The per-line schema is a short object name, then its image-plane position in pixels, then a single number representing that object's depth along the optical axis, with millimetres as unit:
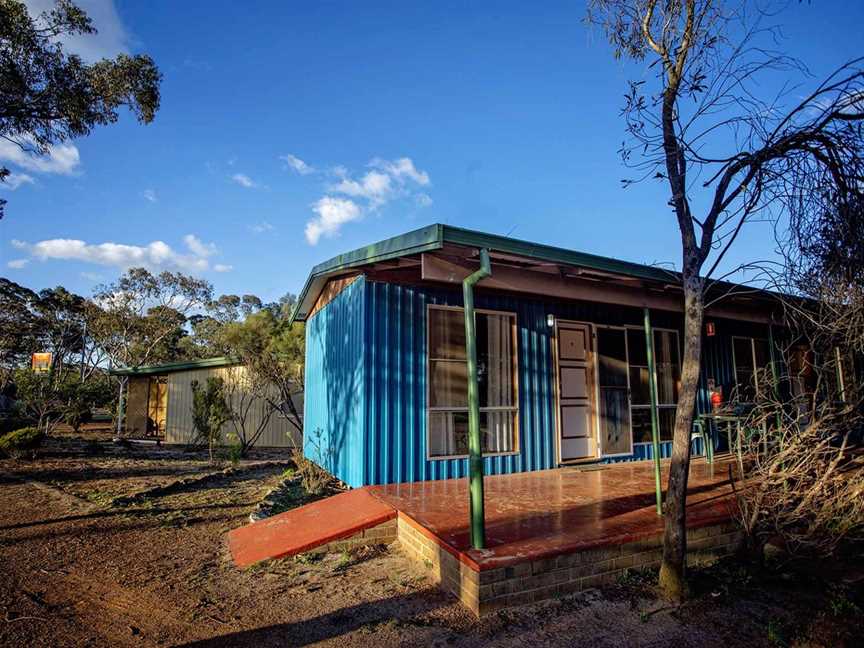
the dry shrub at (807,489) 3652
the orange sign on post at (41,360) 21000
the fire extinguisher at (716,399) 6768
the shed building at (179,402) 14422
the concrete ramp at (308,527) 4246
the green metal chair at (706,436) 6532
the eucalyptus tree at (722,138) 3506
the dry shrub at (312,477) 6203
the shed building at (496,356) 4965
